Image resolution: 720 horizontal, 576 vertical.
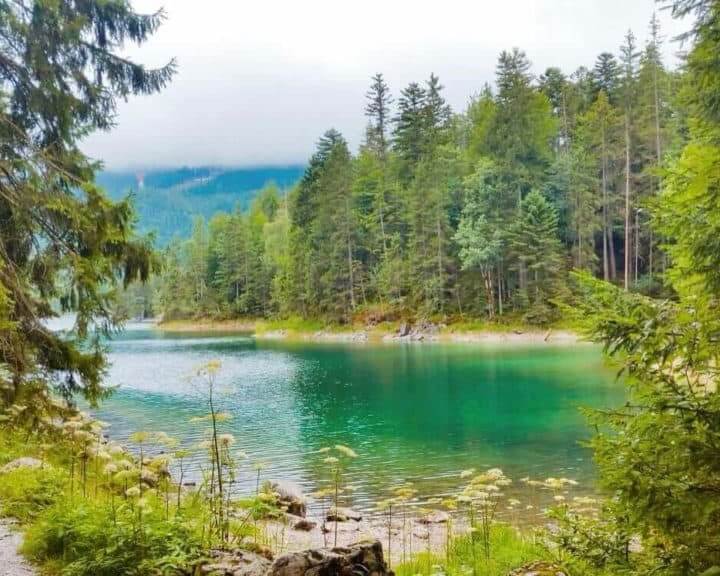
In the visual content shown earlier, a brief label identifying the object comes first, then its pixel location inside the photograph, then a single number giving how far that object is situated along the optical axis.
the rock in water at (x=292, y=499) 10.37
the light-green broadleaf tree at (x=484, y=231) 51.62
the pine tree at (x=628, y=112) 48.38
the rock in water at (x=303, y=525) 9.34
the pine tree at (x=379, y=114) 75.56
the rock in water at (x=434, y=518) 10.02
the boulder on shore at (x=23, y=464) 7.94
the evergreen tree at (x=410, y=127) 66.19
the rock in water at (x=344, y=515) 9.91
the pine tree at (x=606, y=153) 51.66
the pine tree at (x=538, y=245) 49.09
